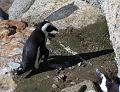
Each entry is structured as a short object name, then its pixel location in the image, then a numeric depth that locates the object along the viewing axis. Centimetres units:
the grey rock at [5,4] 1694
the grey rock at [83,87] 961
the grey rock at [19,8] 1510
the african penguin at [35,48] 1088
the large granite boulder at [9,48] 1082
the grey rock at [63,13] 1281
